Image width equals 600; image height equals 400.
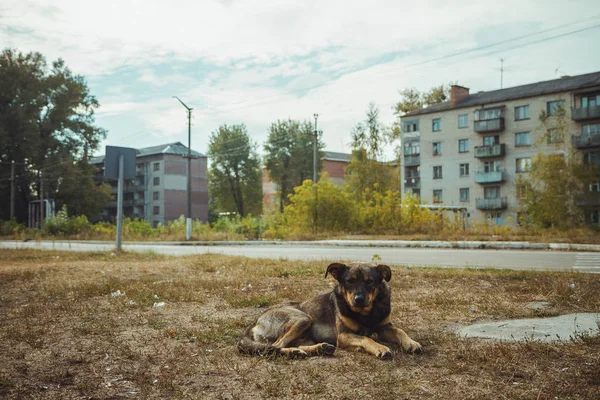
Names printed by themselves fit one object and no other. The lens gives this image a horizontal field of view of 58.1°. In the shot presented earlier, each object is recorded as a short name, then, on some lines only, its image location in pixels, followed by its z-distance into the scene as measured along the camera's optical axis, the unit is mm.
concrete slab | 5438
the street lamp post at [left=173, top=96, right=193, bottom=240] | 33219
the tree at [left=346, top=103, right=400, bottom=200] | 63844
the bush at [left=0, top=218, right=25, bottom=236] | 44906
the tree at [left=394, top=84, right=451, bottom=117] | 70812
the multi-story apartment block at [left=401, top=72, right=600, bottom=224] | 51906
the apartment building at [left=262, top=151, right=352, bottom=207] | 94500
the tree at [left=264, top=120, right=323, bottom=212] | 74750
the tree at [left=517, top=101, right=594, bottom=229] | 33781
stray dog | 5055
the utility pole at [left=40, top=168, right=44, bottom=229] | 54122
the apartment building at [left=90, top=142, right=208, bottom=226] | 85188
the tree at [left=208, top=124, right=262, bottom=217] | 76688
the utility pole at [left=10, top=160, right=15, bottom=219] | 54188
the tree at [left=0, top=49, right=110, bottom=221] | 55625
